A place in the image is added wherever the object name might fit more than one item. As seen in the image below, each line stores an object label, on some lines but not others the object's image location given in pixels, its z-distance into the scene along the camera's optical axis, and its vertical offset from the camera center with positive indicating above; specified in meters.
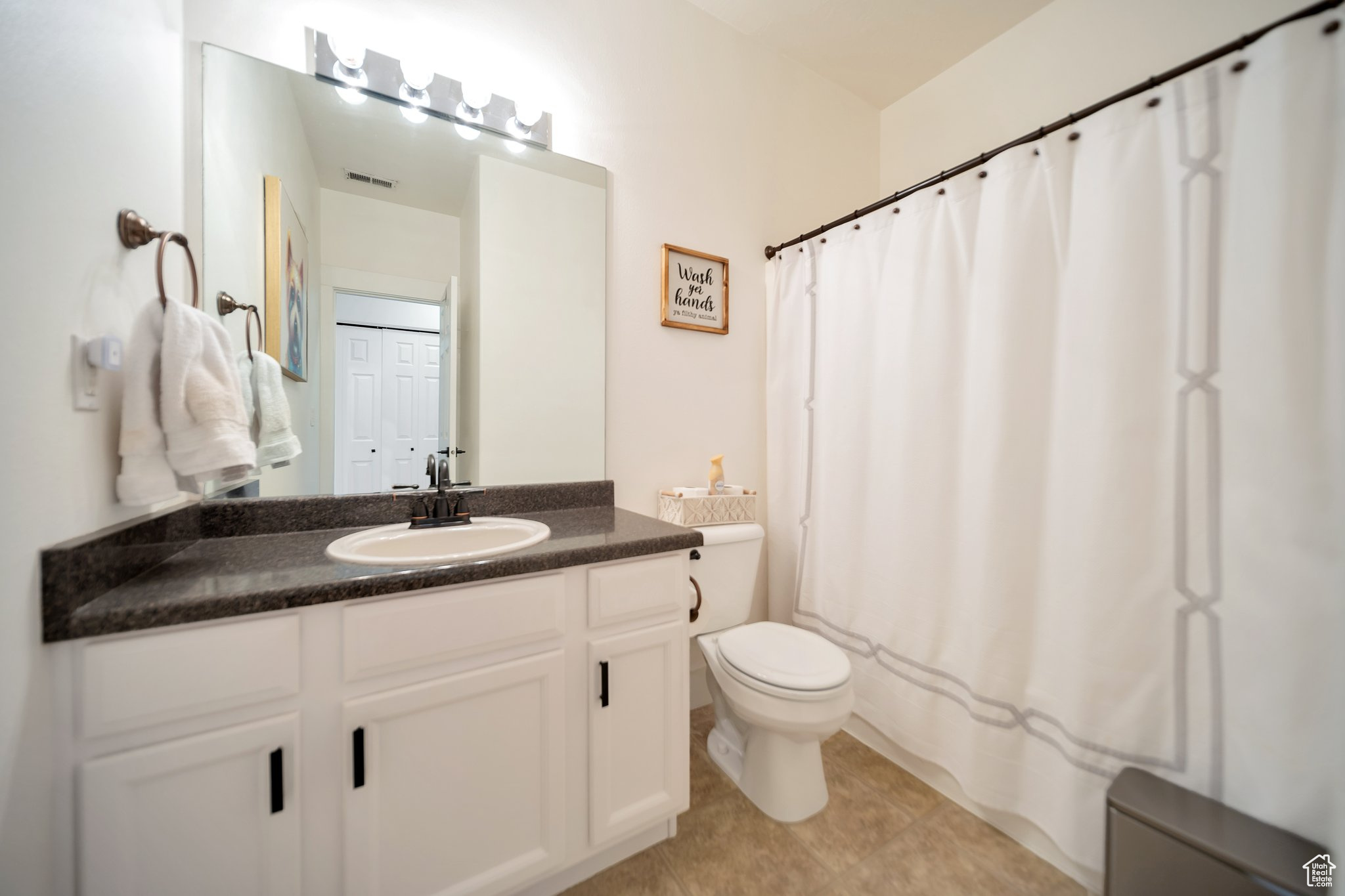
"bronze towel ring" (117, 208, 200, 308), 0.84 +0.38
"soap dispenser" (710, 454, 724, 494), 1.79 -0.12
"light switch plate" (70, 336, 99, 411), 0.73 +0.10
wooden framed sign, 1.82 +0.60
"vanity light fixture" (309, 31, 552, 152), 1.29 +1.03
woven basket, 1.69 -0.25
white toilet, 1.28 -0.68
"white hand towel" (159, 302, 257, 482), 0.83 +0.06
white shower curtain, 0.89 -0.03
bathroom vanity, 0.71 -0.49
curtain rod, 0.88 +0.81
